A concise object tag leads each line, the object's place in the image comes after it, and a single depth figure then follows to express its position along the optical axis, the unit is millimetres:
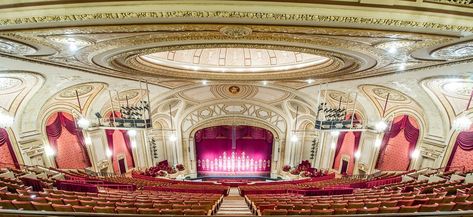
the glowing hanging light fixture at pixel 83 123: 14812
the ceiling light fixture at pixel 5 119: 11805
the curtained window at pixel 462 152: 12992
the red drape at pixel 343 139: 18573
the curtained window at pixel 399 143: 15797
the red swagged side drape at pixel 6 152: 12789
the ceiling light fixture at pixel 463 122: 11875
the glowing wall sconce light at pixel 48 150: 14930
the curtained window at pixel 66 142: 15648
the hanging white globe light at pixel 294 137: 21703
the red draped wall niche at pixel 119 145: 18931
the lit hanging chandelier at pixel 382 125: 14442
